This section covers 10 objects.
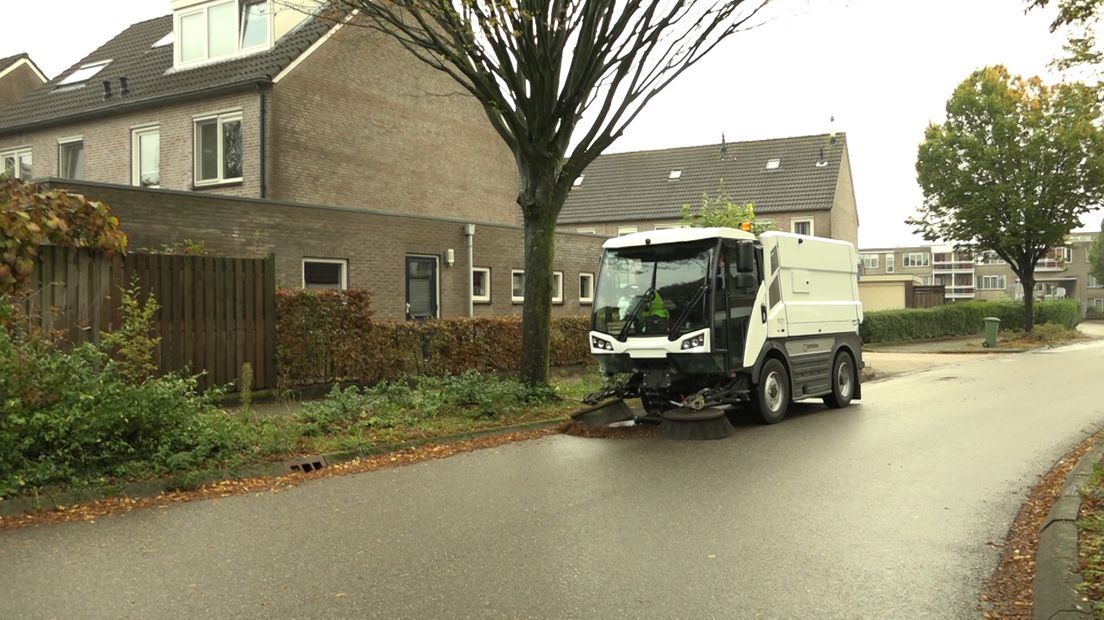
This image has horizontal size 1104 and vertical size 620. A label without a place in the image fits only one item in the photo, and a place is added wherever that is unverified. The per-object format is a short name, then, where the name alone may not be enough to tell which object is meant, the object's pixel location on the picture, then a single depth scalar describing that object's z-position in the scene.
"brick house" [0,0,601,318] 19.16
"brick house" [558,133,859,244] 44.91
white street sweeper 11.27
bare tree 12.30
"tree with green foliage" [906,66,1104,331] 35.03
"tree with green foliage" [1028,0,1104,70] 8.78
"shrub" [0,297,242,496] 7.44
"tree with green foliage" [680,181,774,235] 21.12
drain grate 8.89
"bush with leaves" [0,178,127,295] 9.48
